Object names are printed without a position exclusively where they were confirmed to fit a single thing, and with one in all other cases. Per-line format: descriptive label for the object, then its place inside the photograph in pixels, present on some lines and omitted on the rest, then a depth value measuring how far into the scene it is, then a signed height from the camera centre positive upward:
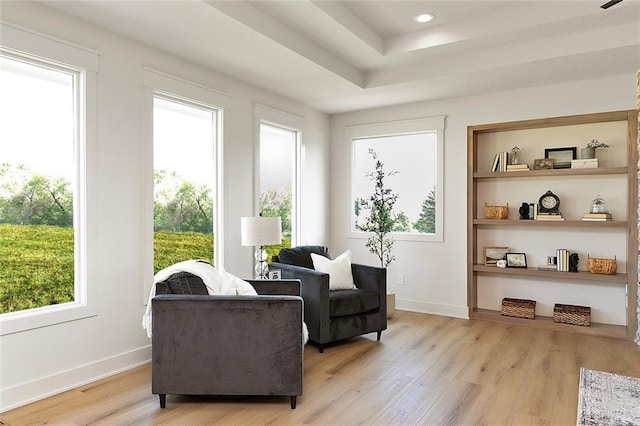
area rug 2.48 -1.20
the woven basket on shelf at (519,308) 4.54 -1.04
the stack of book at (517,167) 4.54 +0.44
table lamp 3.63 -0.17
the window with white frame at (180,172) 3.44 +0.34
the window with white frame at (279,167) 4.61 +0.49
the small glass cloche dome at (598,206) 4.25 +0.03
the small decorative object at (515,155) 4.65 +0.58
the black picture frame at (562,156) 4.41 +0.55
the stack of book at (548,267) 4.48 -0.60
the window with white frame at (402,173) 5.10 +0.45
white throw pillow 4.10 -0.57
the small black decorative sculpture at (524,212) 4.59 -0.03
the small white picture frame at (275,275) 3.93 -0.58
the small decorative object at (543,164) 4.44 +0.47
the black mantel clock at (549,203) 4.46 +0.06
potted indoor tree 5.08 -0.10
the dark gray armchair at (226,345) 2.57 -0.80
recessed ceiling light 3.49 +1.56
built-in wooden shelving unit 4.06 -0.15
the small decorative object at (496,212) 4.70 -0.03
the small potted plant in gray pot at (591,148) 4.24 +0.60
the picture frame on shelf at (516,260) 4.66 -0.55
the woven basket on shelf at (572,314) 4.26 -1.05
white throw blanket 2.76 -0.47
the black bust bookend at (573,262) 4.36 -0.53
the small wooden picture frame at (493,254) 4.77 -0.49
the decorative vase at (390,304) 4.90 -1.07
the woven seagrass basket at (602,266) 4.15 -0.55
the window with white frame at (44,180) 2.74 +0.21
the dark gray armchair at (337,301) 3.64 -0.79
